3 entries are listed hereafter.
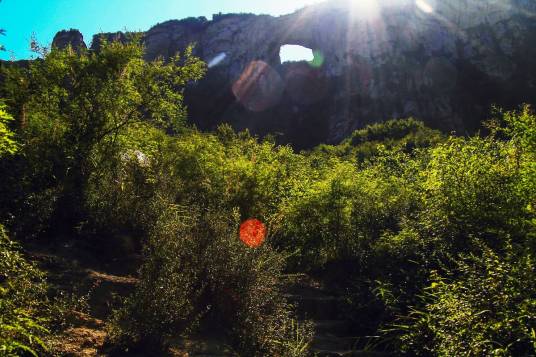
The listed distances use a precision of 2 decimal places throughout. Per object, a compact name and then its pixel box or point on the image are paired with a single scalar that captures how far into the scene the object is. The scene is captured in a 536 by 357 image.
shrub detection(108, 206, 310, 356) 4.75
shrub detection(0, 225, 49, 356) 3.18
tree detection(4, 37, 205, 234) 7.80
